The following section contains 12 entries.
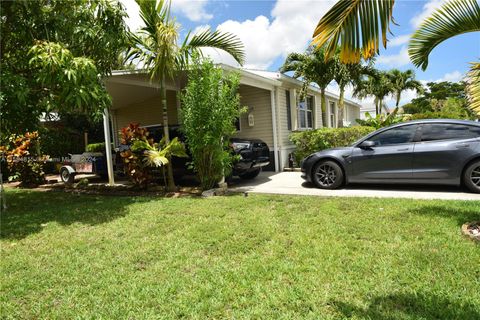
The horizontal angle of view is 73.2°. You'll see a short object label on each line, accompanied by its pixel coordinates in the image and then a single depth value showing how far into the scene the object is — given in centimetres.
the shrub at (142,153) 736
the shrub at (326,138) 1094
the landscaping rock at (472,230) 370
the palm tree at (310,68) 1251
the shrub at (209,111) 712
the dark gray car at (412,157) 633
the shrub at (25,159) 1001
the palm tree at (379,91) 1908
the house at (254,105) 1007
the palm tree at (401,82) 2862
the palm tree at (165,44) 709
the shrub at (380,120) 1288
